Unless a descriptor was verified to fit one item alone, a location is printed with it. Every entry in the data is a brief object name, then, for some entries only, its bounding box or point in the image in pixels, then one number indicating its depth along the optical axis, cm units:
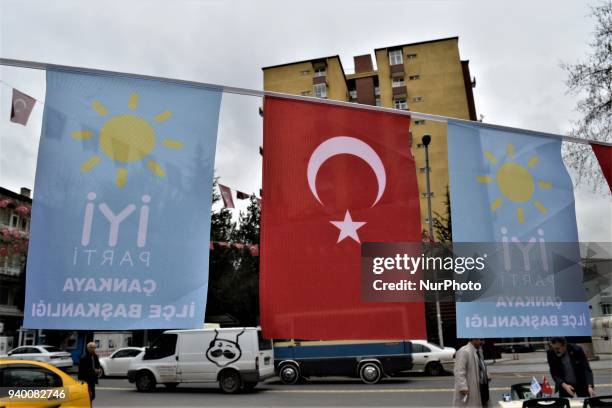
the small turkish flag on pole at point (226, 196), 1262
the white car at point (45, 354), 2216
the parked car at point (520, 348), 3331
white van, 1482
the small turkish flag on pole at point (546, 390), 661
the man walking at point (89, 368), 1075
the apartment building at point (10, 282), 3754
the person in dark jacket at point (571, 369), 625
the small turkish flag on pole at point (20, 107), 405
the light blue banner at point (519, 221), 441
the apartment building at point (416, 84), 5025
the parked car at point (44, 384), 819
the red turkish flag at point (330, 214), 411
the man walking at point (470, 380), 625
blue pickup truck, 1650
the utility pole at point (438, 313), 1811
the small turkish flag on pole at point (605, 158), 523
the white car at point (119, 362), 2069
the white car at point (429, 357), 1833
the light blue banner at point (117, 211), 359
